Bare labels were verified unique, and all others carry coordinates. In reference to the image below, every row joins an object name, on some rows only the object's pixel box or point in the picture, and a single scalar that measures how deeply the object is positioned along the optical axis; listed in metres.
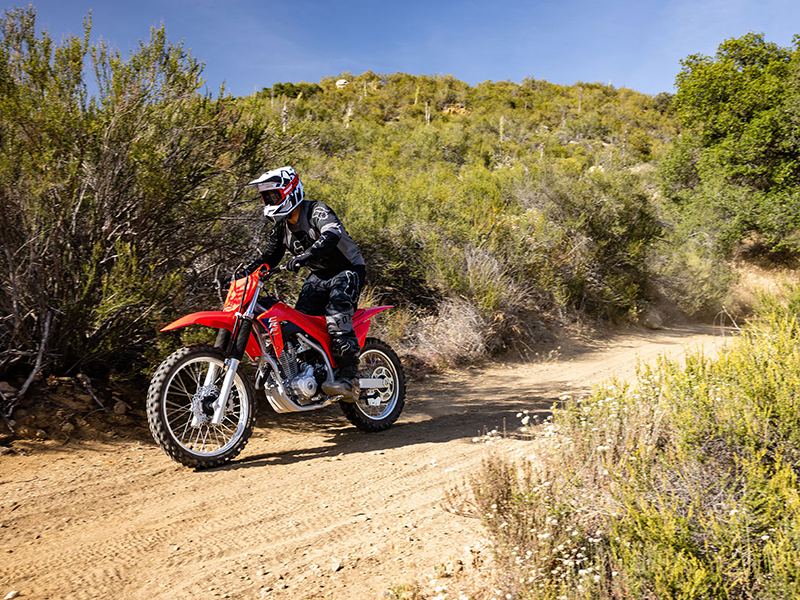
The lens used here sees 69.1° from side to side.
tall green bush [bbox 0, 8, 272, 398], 4.80
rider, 5.10
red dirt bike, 4.36
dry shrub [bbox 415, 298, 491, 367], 8.85
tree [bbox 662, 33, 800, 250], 18.44
